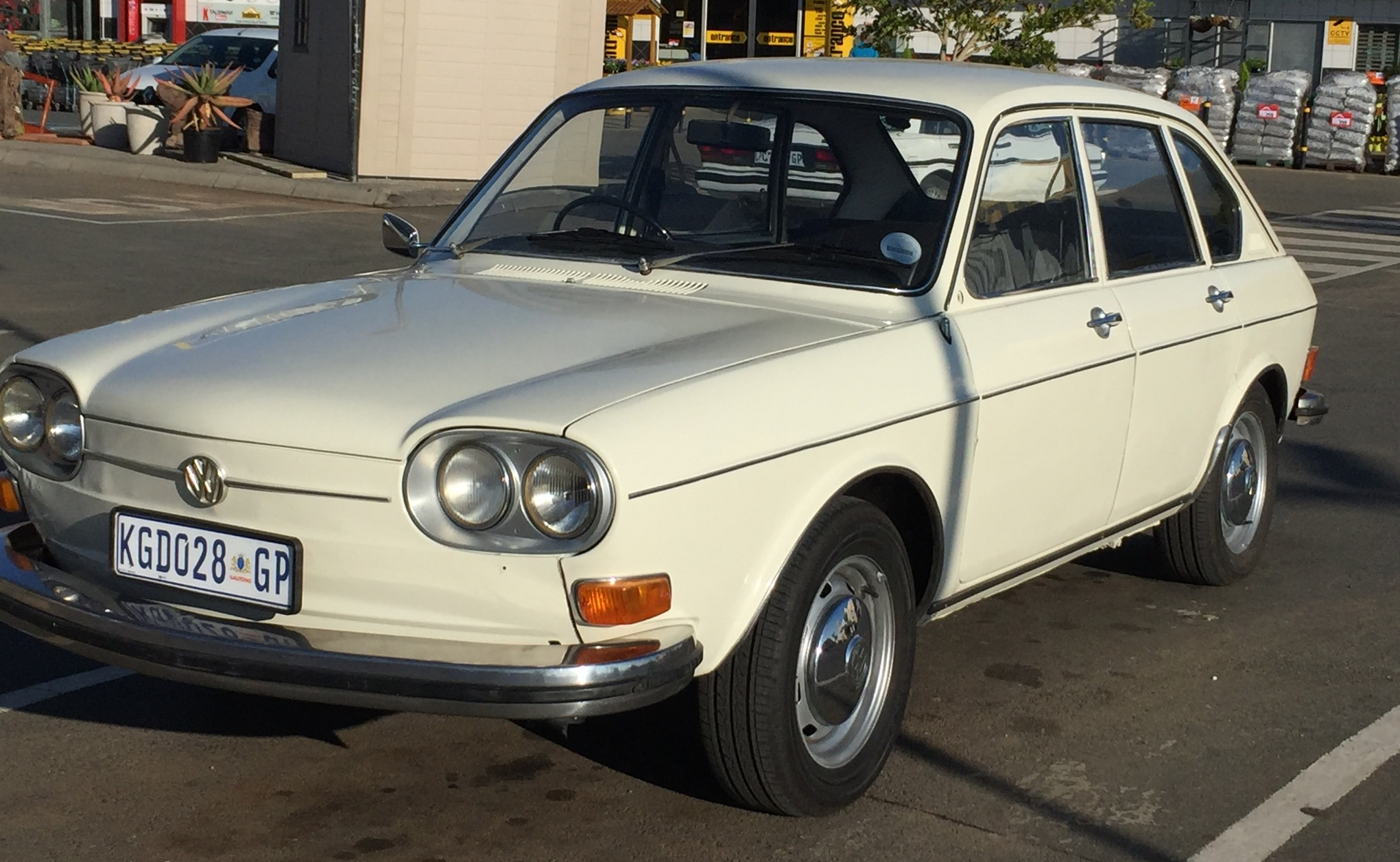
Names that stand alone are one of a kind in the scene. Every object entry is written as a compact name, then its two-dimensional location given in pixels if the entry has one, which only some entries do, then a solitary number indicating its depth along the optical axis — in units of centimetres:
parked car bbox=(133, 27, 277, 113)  2430
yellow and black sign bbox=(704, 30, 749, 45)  4638
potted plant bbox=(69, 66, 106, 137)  2342
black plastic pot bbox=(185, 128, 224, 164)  2117
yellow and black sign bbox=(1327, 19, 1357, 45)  4291
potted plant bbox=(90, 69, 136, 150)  2309
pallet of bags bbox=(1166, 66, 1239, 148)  3136
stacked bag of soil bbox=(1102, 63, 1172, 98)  3300
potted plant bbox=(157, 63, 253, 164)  2123
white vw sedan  339
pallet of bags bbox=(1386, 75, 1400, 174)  3002
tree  2394
